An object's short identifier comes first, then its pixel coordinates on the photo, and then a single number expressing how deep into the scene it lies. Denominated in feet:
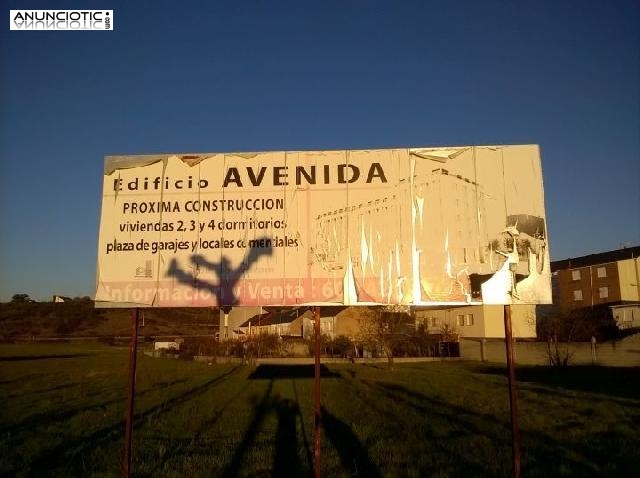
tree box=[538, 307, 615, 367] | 121.60
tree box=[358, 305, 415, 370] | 139.82
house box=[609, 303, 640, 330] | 157.06
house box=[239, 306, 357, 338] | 194.39
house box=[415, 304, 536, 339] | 175.73
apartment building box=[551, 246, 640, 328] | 192.75
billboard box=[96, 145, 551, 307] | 23.59
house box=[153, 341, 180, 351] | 194.12
